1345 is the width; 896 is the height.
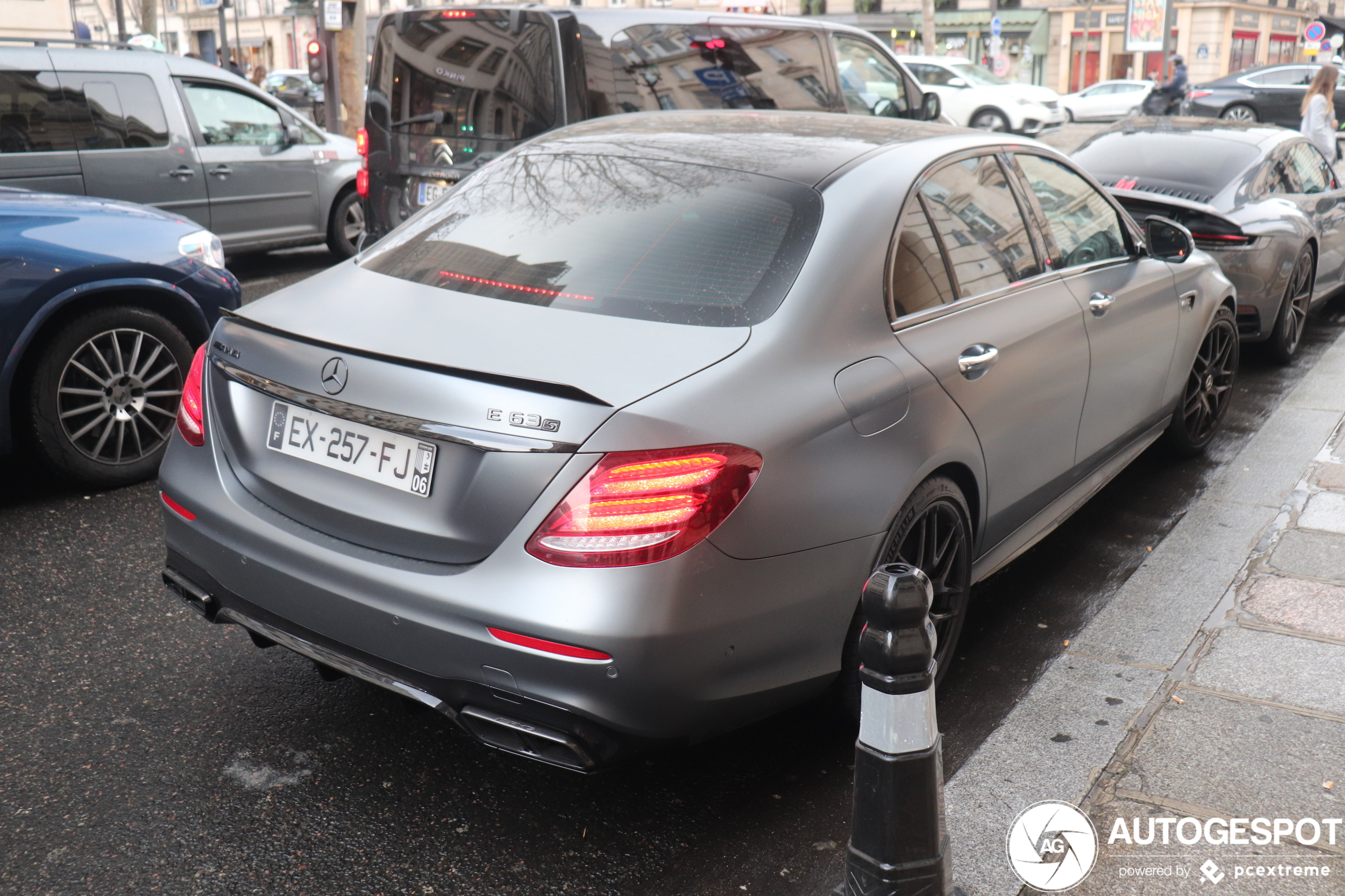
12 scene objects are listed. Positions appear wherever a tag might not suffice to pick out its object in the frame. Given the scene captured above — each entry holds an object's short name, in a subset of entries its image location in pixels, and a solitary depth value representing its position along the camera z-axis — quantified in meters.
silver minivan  7.59
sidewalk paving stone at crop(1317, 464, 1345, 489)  4.98
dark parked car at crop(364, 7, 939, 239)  6.47
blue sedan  4.45
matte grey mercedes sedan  2.29
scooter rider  22.00
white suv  24.55
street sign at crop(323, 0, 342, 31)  17.62
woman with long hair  10.58
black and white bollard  2.02
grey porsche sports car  6.62
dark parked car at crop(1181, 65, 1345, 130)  25.72
